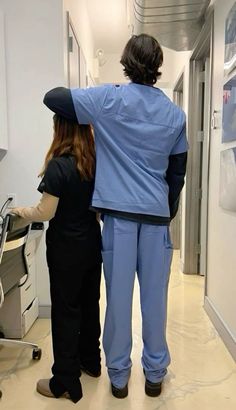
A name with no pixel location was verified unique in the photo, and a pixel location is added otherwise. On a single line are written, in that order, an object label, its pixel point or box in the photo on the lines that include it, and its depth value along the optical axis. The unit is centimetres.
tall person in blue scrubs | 147
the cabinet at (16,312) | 220
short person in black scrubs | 153
